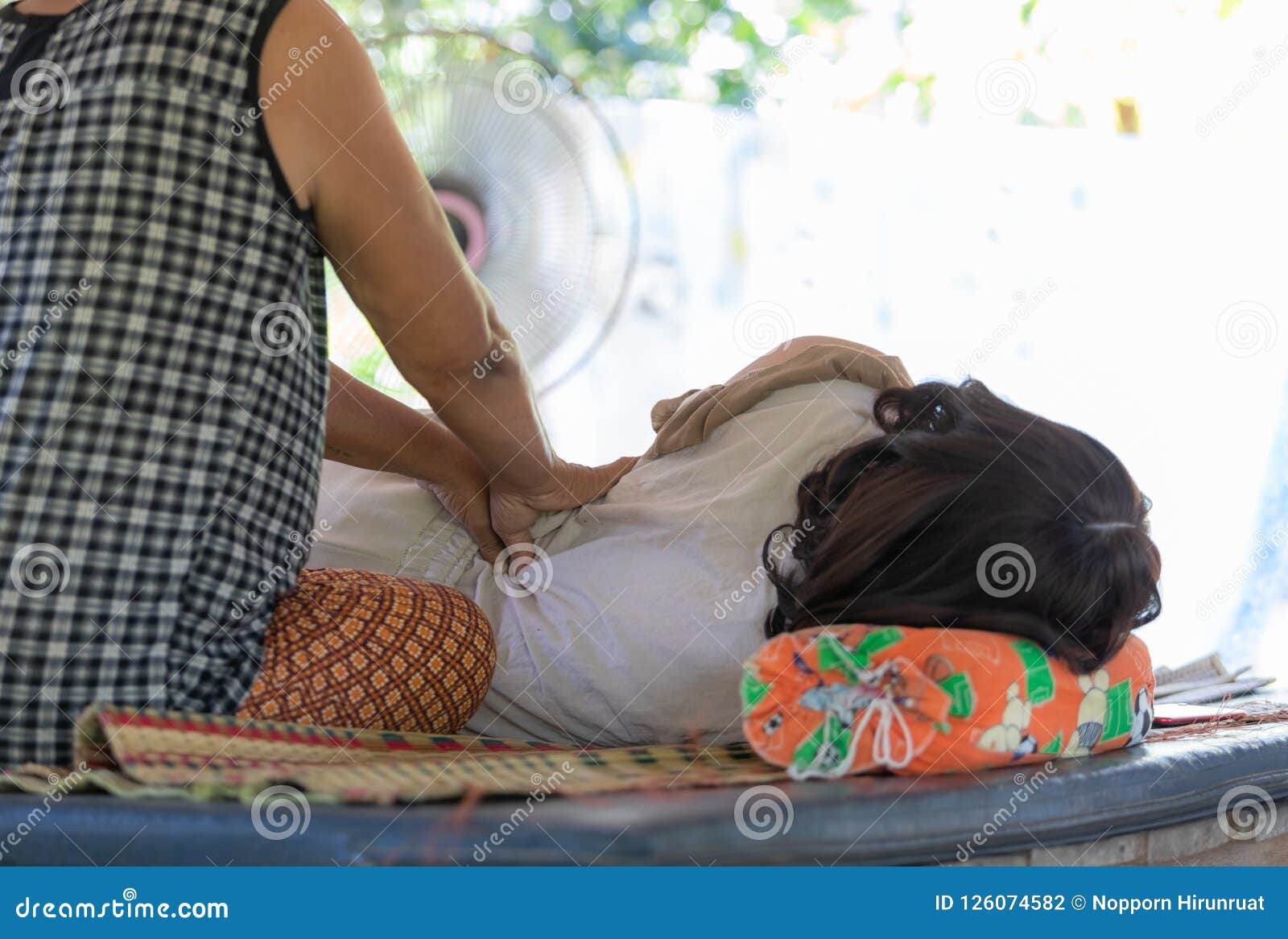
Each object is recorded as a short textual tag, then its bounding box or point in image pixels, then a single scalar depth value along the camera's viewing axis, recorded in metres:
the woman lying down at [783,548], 2.58
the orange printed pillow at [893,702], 2.43
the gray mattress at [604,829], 2.28
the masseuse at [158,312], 2.38
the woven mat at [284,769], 2.33
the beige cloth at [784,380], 2.84
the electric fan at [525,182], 3.97
